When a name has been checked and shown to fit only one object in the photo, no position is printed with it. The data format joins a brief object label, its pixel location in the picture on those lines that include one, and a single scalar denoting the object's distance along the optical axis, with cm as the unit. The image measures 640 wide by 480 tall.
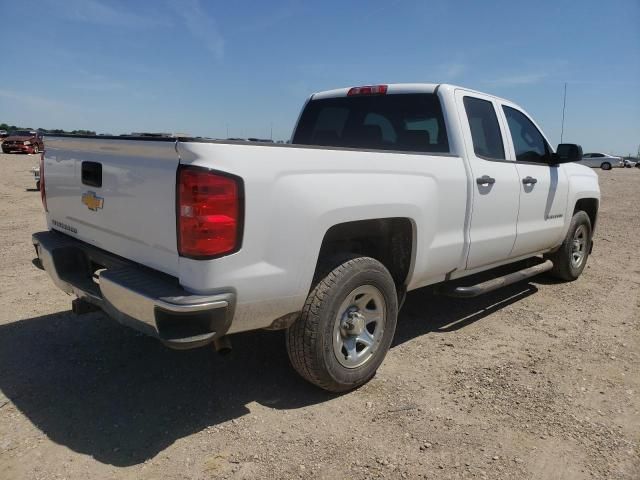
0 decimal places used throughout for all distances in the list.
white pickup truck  245
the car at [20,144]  3281
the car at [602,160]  4294
